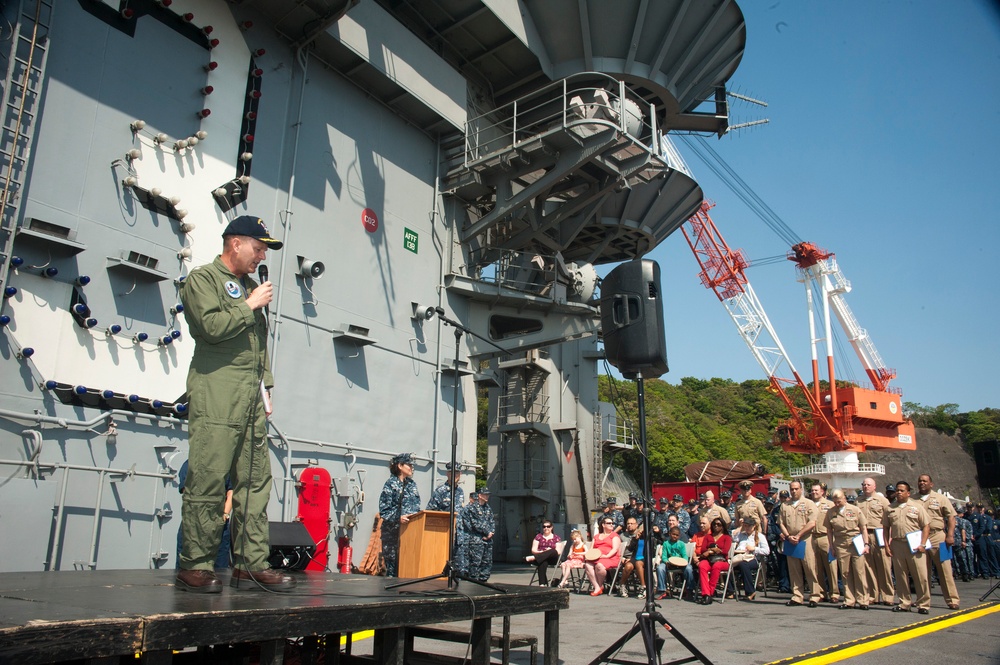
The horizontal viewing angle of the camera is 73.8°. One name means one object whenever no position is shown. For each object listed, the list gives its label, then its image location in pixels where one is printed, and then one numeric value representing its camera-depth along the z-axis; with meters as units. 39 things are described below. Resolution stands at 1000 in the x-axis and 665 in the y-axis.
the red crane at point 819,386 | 40.38
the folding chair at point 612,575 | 11.04
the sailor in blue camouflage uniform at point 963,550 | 14.24
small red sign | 12.06
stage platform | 1.98
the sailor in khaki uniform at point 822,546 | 9.41
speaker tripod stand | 3.90
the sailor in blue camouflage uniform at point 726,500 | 15.34
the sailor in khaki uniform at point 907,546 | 8.31
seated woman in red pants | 10.16
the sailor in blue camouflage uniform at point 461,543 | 8.91
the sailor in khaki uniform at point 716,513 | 10.98
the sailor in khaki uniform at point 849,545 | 8.92
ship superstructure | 7.55
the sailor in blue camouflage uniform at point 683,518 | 12.02
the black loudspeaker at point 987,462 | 13.09
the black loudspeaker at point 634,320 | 4.80
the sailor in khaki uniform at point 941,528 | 8.73
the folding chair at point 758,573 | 10.36
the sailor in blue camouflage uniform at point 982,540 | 15.93
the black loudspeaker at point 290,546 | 7.25
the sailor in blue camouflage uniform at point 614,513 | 14.89
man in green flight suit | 3.21
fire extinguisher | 10.52
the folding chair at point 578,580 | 11.62
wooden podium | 7.80
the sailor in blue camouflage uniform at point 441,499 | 9.23
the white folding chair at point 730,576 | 9.99
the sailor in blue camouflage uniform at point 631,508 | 14.45
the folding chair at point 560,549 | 12.01
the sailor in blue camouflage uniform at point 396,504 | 8.14
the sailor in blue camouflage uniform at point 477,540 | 9.02
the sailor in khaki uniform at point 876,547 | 9.16
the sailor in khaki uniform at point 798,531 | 9.44
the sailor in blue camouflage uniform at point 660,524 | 10.88
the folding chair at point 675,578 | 10.53
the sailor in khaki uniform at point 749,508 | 10.85
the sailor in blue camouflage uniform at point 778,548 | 11.72
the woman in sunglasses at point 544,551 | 10.48
